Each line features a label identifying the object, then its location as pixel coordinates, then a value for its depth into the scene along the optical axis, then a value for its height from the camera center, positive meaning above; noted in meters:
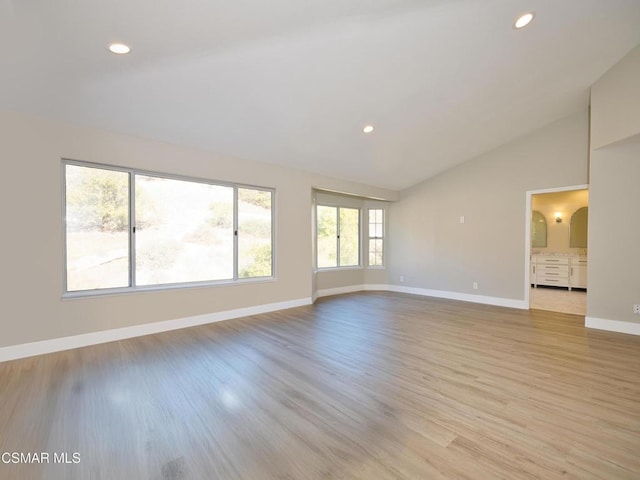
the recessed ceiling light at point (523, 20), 2.85 +2.16
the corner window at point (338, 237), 6.68 -0.04
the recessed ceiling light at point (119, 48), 2.40 +1.57
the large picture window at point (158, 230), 3.46 +0.07
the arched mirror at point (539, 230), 7.89 +0.17
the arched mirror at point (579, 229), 7.20 +0.19
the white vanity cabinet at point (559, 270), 6.91 -0.84
